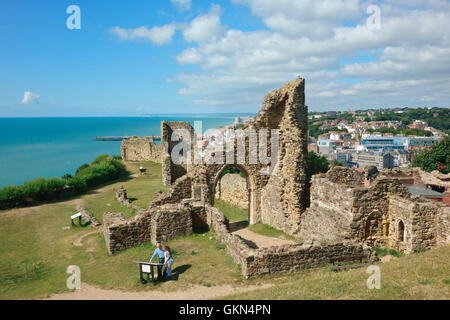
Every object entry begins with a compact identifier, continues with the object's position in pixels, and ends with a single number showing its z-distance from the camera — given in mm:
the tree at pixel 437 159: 38312
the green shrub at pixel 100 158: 45794
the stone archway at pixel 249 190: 18672
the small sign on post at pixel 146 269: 10329
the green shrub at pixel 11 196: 24984
